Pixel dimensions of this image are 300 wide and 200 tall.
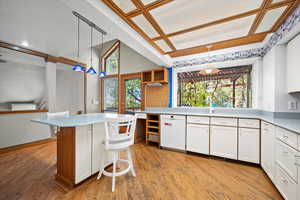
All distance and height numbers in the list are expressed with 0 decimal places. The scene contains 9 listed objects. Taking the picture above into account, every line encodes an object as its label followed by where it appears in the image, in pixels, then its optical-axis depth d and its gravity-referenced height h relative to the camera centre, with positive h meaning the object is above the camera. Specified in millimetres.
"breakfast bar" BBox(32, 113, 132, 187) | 1663 -771
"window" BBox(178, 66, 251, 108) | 3057 +318
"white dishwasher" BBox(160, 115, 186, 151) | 2924 -793
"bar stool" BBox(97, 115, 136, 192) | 1655 -539
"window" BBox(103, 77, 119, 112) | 4934 +231
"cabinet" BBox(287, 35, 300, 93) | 1773 +545
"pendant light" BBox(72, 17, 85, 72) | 2502 +648
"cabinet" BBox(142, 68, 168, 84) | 3553 +748
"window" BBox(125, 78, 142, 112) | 4312 +172
